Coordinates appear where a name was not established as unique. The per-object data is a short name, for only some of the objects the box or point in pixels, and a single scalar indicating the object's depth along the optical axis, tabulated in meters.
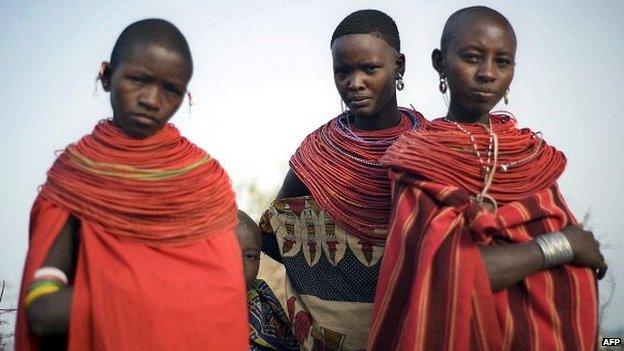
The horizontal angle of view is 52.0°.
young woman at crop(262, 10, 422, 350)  3.45
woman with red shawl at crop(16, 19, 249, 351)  2.37
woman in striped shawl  2.49
